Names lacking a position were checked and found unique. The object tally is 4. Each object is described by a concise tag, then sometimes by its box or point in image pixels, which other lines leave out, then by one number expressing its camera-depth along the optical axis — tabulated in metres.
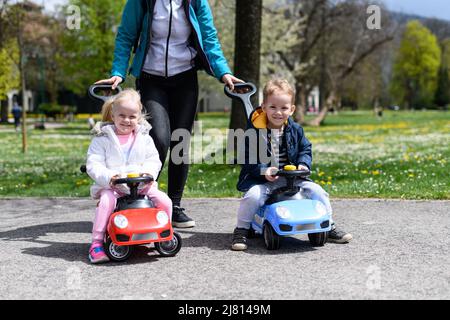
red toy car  4.08
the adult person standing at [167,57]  5.11
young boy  4.68
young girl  4.36
